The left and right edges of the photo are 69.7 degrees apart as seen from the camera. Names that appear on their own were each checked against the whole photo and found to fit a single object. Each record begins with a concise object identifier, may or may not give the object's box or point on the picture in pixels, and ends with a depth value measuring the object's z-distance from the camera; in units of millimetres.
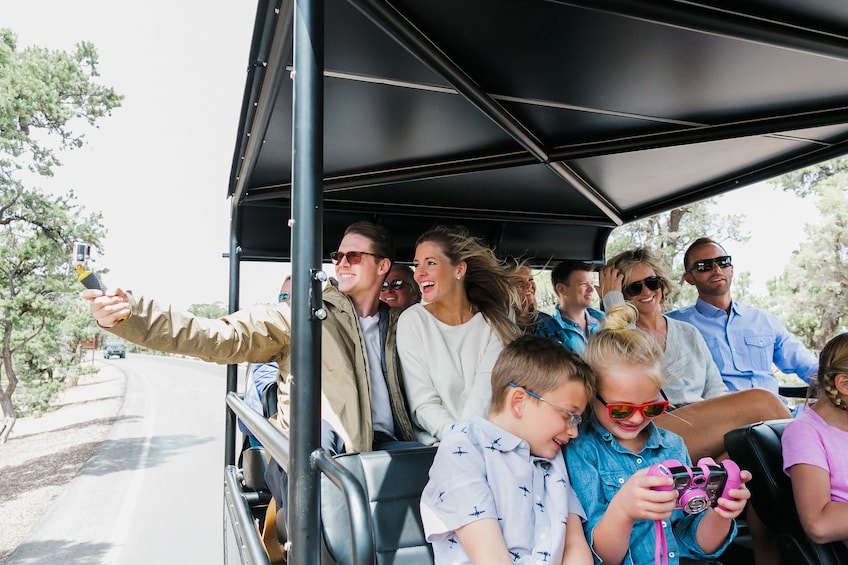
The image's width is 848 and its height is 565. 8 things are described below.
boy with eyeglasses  1379
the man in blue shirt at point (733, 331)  3236
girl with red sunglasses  1583
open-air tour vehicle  1312
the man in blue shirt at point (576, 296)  3230
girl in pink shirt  1798
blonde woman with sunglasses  2344
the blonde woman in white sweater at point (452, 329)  2104
